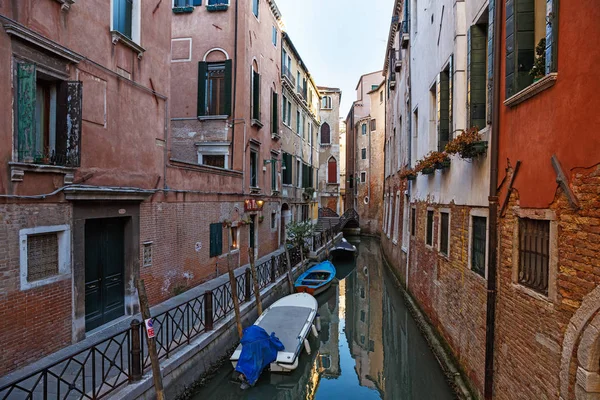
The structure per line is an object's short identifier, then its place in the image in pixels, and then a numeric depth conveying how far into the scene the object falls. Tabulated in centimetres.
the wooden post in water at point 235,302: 805
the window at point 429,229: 960
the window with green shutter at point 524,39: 463
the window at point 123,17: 731
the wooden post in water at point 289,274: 1331
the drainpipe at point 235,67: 1337
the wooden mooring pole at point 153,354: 521
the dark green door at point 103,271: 700
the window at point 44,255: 546
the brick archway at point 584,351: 323
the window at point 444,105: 833
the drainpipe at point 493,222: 521
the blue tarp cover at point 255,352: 689
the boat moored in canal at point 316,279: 1366
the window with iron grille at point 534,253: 412
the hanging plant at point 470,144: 568
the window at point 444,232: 790
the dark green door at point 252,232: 1513
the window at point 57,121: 596
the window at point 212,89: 1349
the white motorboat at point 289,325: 744
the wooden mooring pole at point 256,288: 956
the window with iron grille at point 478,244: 583
